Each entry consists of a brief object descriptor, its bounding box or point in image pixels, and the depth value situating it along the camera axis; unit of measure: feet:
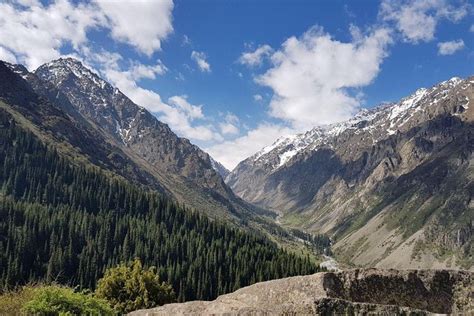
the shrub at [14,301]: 118.88
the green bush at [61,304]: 113.04
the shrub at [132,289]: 240.53
